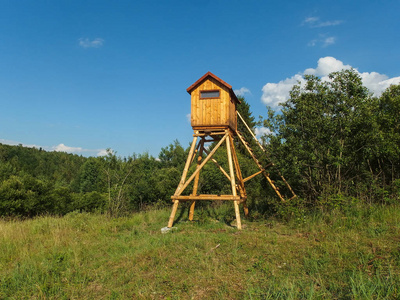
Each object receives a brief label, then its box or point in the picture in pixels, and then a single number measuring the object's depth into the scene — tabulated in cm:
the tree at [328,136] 1005
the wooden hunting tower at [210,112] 1147
